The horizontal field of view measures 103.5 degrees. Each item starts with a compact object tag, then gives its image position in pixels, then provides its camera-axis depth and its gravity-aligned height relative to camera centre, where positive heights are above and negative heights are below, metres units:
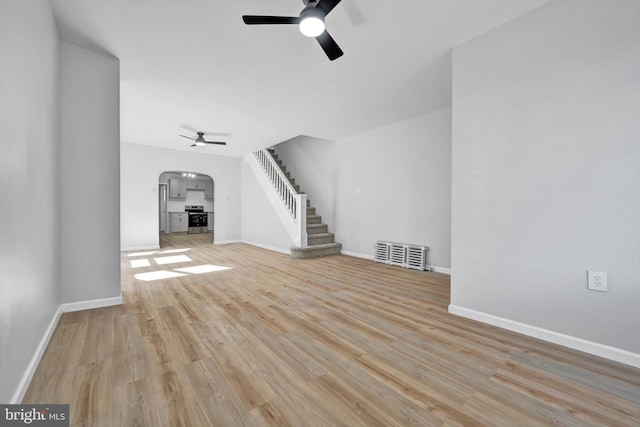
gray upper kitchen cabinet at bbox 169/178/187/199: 11.27 +1.12
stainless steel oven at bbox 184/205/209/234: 10.92 -0.30
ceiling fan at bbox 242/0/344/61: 1.76 +1.41
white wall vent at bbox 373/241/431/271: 4.25 -0.75
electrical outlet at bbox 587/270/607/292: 1.73 -0.47
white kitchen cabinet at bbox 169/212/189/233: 11.20 -0.40
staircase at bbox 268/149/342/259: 5.23 -0.65
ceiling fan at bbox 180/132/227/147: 5.41 +1.57
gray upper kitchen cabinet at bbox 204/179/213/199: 12.29 +1.17
